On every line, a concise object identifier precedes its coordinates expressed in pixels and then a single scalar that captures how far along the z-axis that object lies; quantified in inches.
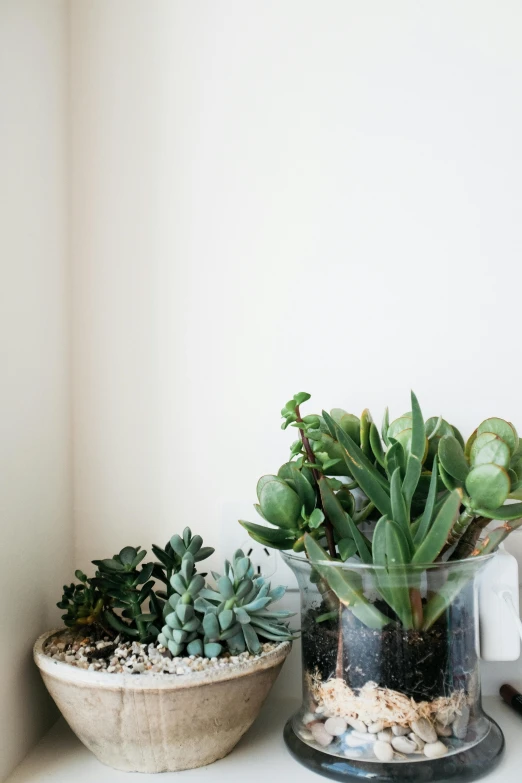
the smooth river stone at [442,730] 23.6
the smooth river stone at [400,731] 23.3
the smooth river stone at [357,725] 23.8
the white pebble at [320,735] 24.6
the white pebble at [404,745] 23.2
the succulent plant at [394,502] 23.0
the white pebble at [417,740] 23.3
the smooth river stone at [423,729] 23.2
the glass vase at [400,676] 23.2
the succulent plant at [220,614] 25.2
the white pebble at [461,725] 24.0
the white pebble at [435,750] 23.3
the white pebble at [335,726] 24.2
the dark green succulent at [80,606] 27.6
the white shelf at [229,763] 24.7
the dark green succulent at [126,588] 27.3
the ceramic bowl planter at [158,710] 23.3
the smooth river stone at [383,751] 23.2
